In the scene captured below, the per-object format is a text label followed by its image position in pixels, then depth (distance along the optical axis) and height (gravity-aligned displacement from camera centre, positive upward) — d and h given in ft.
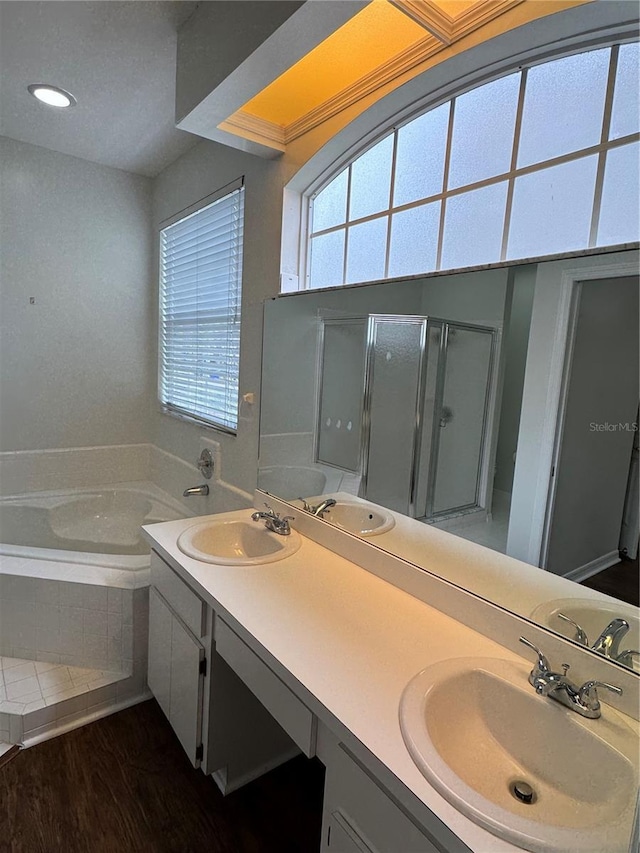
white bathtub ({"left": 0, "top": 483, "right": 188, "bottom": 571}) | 8.25 -3.27
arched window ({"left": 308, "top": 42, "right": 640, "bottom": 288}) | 3.49 +1.84
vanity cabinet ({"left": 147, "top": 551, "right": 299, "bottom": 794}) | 4.75 -3.68
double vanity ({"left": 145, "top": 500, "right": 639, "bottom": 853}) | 2.50 -2.19
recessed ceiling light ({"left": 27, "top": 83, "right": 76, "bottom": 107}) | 6.46 +3.63
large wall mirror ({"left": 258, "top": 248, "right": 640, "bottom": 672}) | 3.21 -0.44
